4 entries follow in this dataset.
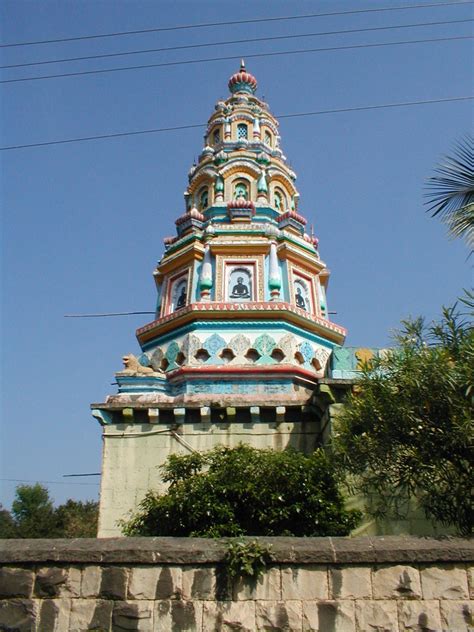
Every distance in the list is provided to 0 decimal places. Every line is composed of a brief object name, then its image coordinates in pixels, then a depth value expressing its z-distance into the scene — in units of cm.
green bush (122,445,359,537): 1084
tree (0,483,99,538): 3939
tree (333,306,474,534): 815
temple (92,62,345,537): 1536
